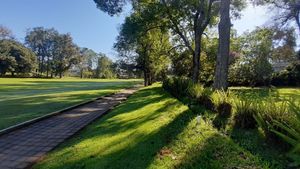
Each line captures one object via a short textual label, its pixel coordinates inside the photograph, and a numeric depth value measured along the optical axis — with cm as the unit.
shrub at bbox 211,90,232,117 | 342
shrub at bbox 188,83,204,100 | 515
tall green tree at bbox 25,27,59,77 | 4803
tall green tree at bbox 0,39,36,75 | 3287
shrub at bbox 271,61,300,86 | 1599
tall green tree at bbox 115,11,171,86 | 1057
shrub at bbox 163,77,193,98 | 683
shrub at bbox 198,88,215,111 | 410
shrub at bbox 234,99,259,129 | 290
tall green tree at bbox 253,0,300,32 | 1182
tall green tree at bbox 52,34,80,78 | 4641
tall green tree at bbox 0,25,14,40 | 3749
